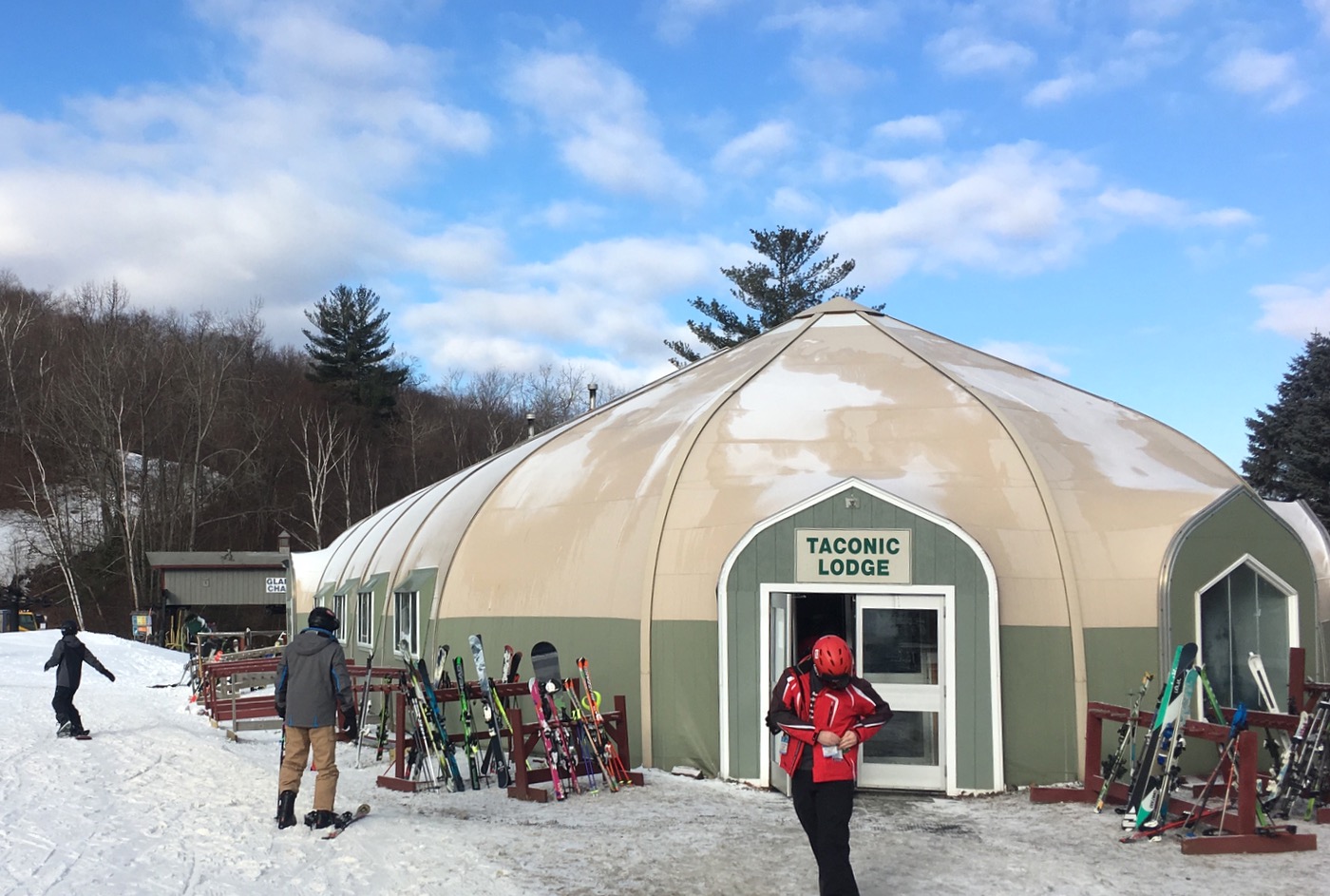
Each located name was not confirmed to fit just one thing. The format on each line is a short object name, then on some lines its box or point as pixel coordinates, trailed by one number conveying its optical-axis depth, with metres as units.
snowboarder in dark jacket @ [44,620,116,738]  13.55
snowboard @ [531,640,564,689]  10.59
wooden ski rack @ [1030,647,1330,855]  7.89
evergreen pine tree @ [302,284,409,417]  56.09
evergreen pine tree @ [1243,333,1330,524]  36.00
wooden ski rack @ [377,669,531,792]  10.28
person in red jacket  6.00
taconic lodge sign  10.49
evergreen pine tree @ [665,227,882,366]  51.69
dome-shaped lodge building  10.50
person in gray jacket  8.25
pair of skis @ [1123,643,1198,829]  8.42
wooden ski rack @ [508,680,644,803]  9.84
